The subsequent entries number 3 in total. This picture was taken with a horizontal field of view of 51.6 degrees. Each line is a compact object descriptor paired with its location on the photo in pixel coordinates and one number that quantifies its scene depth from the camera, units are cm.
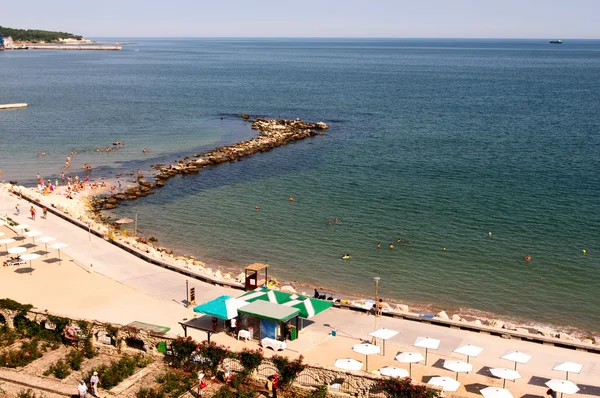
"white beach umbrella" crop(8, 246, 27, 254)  3819
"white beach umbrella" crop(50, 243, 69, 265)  3916
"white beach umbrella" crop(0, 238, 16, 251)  4019
